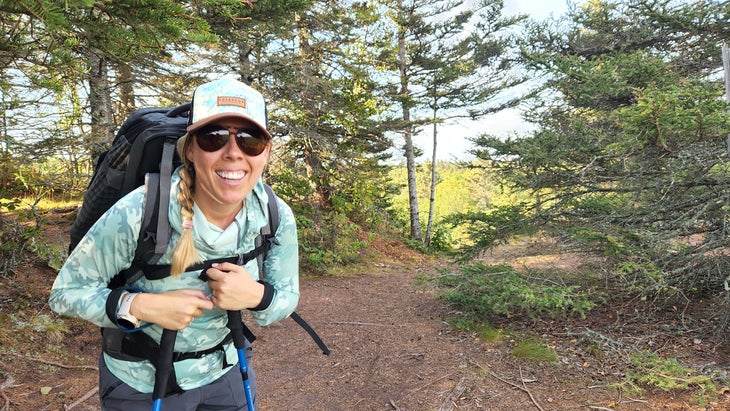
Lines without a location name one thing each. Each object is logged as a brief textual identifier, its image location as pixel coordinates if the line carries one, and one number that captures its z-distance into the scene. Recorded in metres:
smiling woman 1.34
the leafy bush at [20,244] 5.04
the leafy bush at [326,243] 9.67
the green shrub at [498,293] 4.54
